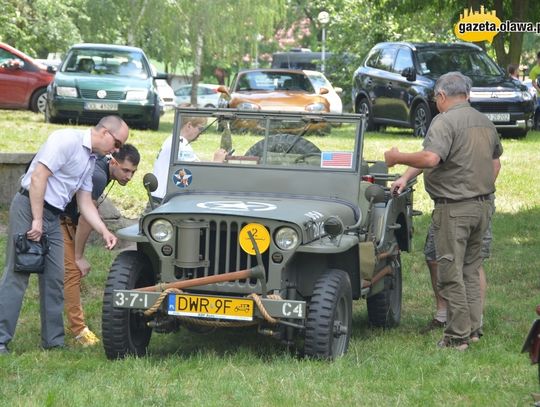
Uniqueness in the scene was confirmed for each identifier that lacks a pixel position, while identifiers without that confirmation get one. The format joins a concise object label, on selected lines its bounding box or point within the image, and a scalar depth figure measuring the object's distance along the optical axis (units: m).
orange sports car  23.00
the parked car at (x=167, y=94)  52.16
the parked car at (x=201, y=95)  54.09
